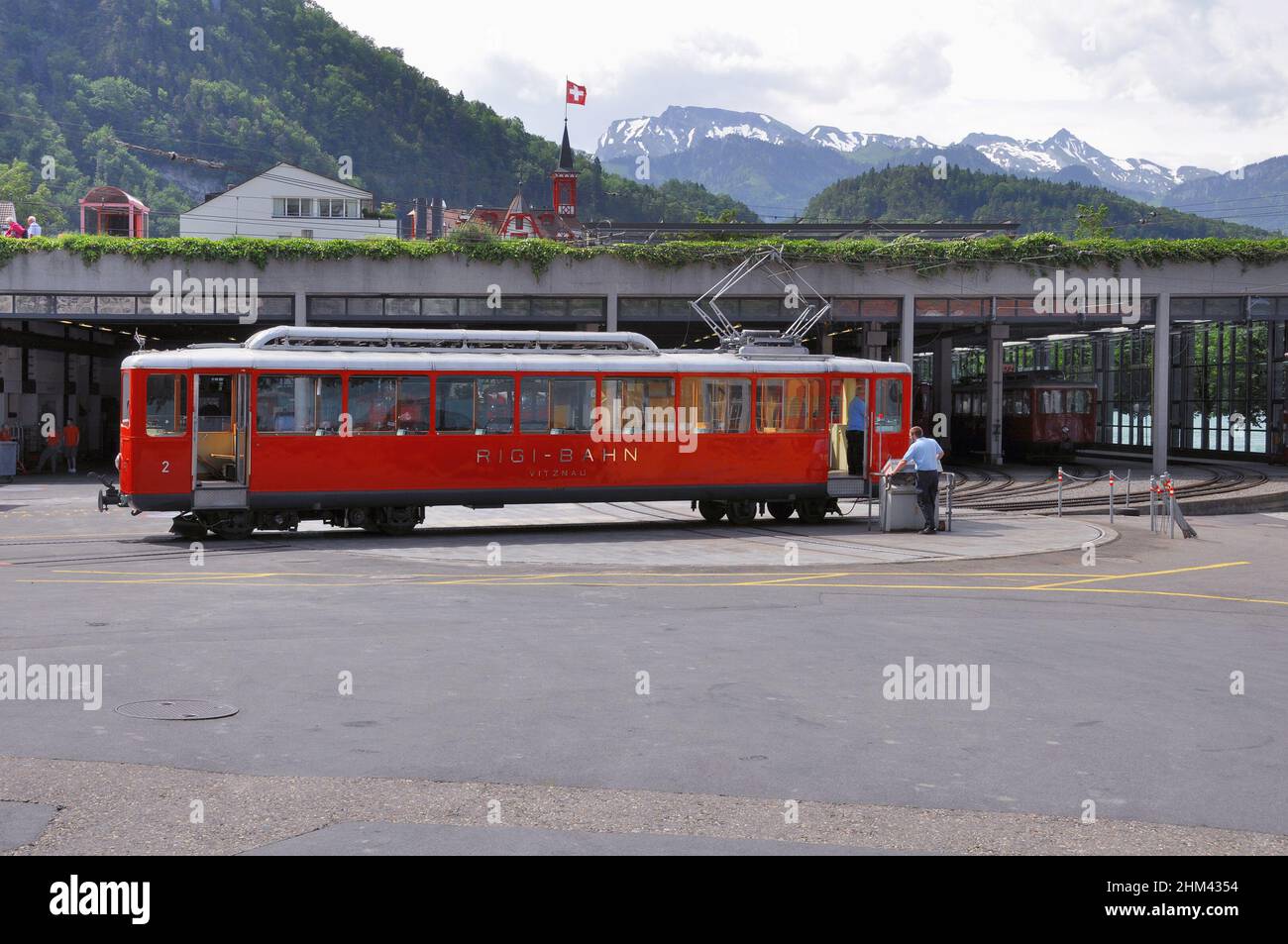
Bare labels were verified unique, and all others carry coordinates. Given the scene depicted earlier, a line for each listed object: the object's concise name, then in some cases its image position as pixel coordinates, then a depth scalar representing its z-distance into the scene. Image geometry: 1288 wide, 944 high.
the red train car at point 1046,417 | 51.84
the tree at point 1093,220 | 83.75
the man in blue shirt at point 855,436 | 26.05
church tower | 139.75
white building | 84.62
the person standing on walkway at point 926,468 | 23.64
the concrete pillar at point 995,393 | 50.09
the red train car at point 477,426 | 22.22
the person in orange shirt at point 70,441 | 42.17
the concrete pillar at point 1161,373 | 40.84
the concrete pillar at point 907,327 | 41.41
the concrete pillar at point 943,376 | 59.22
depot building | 39.94
